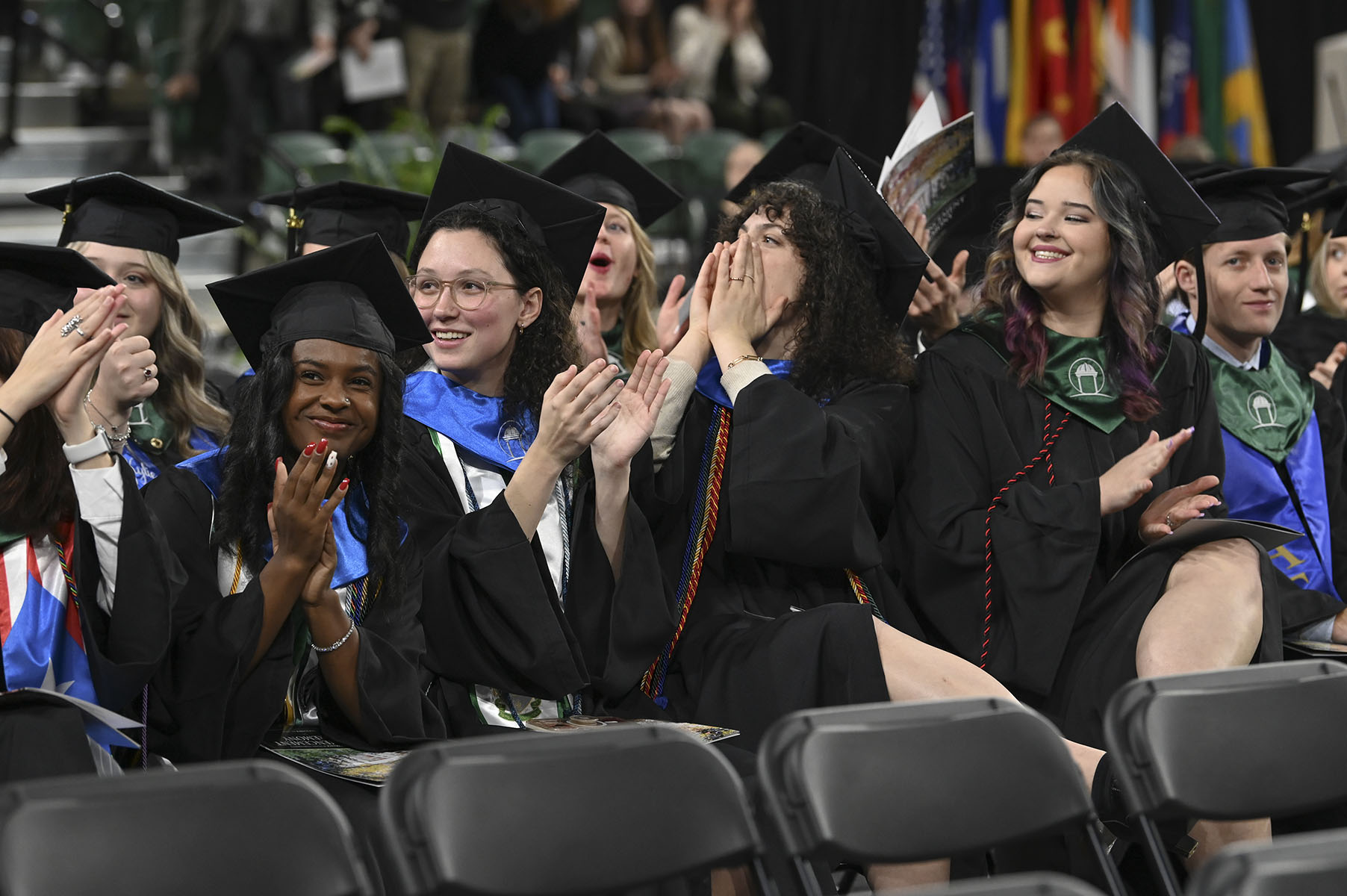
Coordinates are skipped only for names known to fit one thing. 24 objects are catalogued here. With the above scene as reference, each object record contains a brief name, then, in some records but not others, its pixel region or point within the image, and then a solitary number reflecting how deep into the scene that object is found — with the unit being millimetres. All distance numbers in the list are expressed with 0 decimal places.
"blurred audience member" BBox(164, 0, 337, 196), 18547
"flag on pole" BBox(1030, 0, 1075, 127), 23719
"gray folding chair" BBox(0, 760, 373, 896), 3684
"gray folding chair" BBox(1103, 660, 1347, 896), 4633
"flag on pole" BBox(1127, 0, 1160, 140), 23828
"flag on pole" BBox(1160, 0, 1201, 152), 24203
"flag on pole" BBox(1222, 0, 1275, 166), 23766
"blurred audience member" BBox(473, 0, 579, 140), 20625
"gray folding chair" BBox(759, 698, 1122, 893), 4332
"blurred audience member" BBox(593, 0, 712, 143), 21562
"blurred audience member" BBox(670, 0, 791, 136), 22125
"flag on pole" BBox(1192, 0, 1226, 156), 24203
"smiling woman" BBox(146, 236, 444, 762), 5715
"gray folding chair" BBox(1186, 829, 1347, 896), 3609
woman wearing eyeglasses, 6309
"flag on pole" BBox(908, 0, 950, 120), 24875
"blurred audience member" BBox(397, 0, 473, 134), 19375
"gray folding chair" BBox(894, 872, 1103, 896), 3553
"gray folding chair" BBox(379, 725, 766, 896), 4000
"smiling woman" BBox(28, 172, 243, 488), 7859
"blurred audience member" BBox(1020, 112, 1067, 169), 19375
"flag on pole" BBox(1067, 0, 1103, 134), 23734
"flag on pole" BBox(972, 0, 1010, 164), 24406
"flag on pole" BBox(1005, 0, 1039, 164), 24047
